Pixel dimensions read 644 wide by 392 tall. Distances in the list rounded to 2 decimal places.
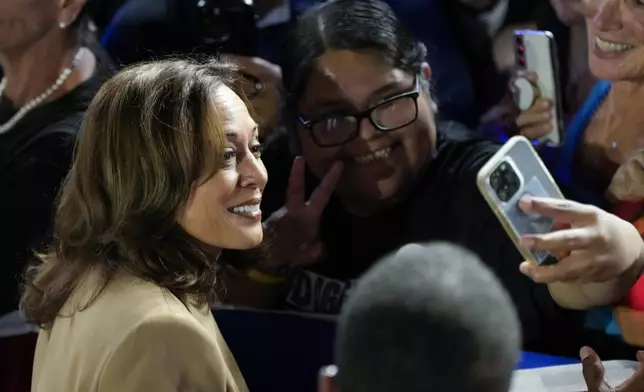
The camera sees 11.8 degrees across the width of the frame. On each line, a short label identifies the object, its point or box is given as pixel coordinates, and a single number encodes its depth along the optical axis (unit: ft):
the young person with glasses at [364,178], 16.30
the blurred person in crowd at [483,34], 16.22
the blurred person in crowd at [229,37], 16.56
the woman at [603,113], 15.82
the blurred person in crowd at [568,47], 16.05
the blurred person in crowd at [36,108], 16.71
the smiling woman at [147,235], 14.68
